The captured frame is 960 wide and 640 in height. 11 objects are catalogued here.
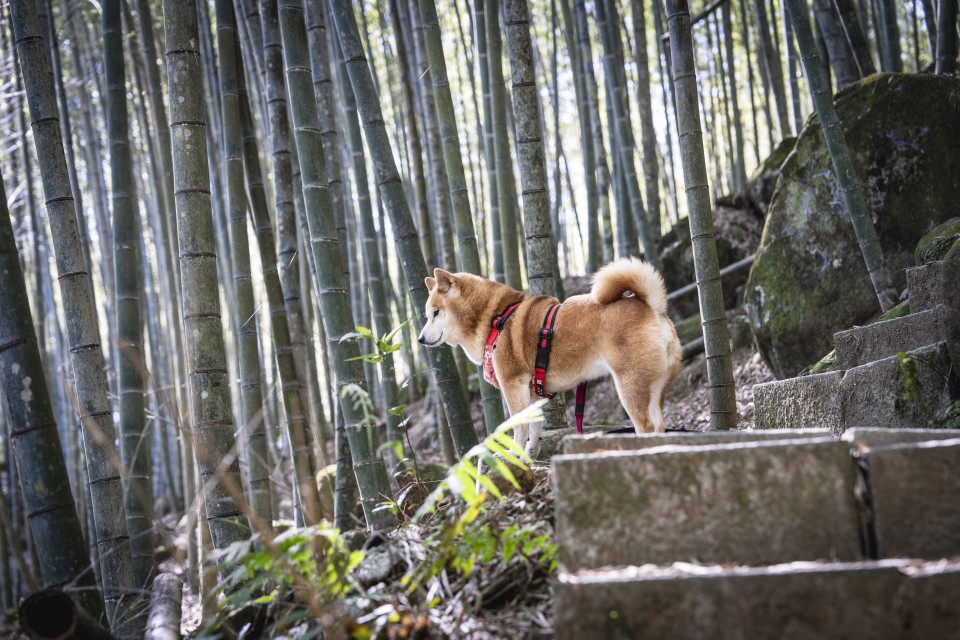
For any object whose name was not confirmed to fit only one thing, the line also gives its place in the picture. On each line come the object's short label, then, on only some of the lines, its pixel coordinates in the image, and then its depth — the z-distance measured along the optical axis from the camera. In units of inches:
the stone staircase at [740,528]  62.1
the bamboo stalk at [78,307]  121.3
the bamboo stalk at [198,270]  121.1
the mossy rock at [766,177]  295.3
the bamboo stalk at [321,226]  143.8
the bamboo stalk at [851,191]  173.3
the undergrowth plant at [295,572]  77.1
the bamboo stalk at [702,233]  156.7
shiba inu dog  142.6
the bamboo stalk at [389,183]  158.4
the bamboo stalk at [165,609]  89.2
